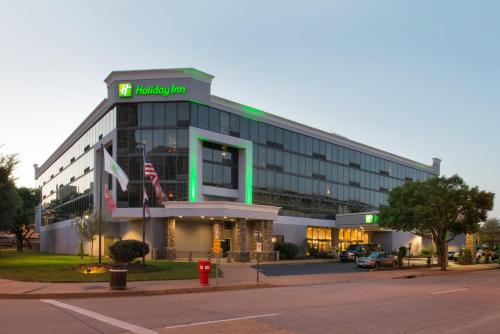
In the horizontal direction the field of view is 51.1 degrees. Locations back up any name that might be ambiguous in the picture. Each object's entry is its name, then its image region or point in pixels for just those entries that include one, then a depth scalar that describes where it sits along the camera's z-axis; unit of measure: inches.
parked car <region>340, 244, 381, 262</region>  2063.2
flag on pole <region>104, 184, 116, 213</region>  1306.5
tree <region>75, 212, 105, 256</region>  1909.8
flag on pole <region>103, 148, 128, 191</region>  1120.2
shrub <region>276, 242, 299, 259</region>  2188.7
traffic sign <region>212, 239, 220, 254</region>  941.2
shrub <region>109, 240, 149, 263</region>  1099.9
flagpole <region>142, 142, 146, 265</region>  1107.7
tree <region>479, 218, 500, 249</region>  4522.6
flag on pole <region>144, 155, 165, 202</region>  1194.0
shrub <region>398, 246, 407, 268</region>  1659.7
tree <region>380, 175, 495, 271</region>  1594.5
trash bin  786.8
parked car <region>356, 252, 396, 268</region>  1652.3
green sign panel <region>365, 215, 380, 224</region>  2391.7
